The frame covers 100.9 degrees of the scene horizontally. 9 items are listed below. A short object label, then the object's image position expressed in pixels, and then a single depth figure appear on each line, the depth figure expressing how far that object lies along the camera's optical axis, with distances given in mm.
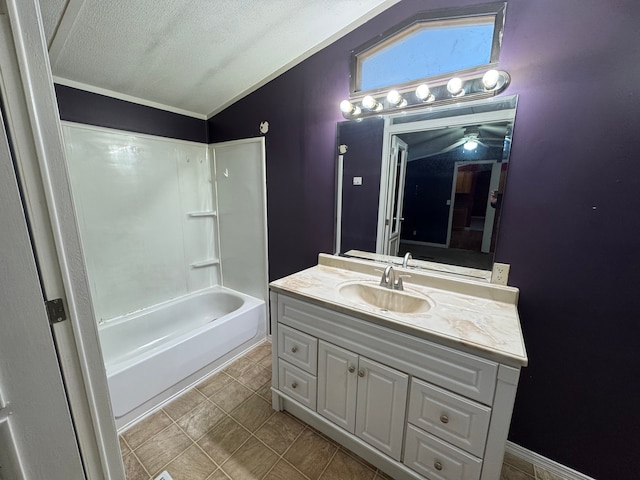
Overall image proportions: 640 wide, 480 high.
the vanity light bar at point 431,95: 1260
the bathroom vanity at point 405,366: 1001
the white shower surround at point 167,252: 1836
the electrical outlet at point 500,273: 1371
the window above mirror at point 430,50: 1275
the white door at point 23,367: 634
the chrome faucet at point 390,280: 1513
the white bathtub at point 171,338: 1603
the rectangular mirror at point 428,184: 1357
